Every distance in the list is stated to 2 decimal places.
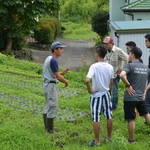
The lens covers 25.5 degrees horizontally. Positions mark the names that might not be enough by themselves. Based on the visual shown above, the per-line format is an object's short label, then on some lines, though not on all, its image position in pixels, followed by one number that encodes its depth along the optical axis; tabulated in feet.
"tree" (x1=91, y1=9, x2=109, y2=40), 101.81
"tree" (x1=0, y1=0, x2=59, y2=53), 63.52
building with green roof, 35.76
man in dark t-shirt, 18.31
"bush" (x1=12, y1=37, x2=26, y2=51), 71.15
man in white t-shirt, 18.22
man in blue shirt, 19.44
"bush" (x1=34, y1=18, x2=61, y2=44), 90.63
